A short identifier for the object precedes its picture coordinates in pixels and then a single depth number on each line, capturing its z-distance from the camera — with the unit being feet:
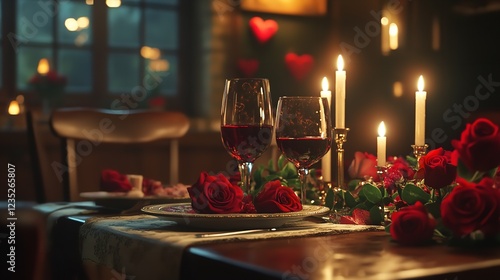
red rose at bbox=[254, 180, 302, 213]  3.44
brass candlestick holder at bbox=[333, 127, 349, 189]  4.12
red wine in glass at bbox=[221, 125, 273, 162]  3.76
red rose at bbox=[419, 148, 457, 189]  3.29
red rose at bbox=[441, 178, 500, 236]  2.91
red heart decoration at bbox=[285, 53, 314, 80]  16.02
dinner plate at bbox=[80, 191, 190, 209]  4.45
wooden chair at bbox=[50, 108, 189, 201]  6.24
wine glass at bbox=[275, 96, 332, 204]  3.68
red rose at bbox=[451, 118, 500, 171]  2.96
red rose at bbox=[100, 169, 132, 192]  4.82
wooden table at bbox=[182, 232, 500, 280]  2.44
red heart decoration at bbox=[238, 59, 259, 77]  15.79
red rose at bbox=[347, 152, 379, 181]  4.42
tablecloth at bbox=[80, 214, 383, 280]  3.02
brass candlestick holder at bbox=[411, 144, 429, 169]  3.94
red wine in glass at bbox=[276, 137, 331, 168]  3.68
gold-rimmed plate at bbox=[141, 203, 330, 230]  3.32
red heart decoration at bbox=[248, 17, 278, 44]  15.94
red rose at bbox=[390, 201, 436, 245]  3.00
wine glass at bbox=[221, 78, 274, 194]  3.76
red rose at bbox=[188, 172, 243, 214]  3.41
